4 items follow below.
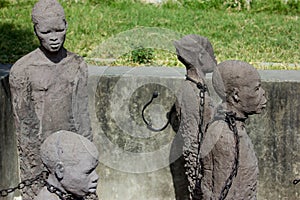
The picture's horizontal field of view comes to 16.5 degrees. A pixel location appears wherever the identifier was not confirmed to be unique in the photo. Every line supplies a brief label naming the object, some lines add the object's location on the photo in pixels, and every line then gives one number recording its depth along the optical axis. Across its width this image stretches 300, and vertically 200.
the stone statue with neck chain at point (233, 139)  6.99
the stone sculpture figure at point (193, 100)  8.43
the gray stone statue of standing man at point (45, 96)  8.17
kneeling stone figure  5.74
